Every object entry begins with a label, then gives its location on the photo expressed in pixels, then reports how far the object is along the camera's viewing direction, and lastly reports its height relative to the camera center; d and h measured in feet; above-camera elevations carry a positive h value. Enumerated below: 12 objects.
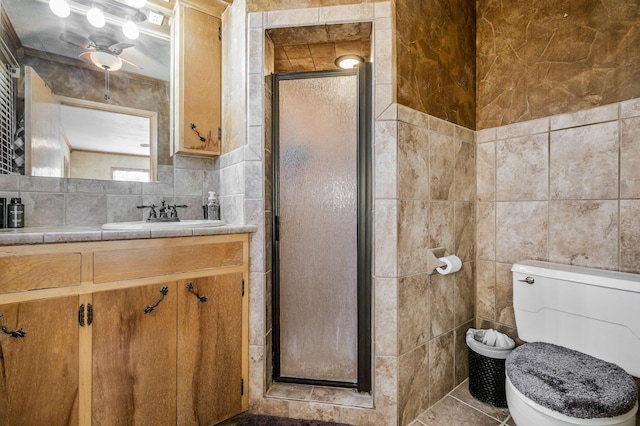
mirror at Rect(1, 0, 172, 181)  4.94 +2.39
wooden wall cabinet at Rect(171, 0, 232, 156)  5.70 +2.79
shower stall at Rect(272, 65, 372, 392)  5.10 -0.34
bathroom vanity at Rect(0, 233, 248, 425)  3.26 -1.59
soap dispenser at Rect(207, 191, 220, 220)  5.86 +0.10
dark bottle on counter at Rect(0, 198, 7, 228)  4.49 -0.04
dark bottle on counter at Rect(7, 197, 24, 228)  4.54 -0.03
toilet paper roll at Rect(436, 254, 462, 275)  4.98 -0.95
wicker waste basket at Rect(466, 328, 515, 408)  5.09 -2.90
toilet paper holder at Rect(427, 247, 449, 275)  5.05 -0.90
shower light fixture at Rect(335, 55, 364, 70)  6.27 +3.44
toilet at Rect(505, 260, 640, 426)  3.12 -2.03
